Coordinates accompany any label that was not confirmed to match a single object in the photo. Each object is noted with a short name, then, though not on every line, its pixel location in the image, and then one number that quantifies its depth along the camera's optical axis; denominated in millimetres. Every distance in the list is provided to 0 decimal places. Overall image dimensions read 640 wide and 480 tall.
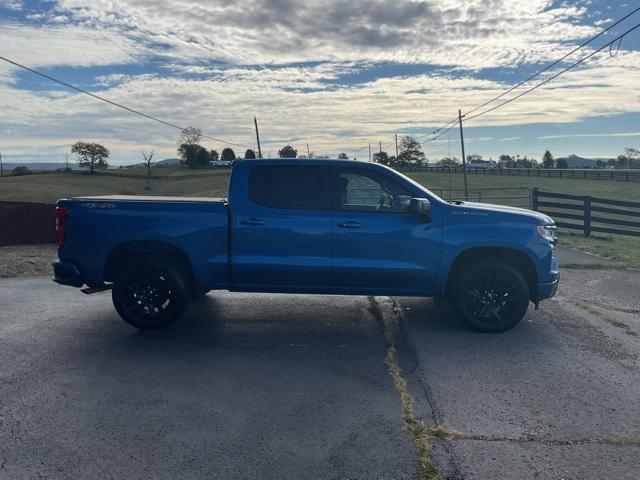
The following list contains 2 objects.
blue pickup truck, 5980
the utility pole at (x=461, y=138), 29683
